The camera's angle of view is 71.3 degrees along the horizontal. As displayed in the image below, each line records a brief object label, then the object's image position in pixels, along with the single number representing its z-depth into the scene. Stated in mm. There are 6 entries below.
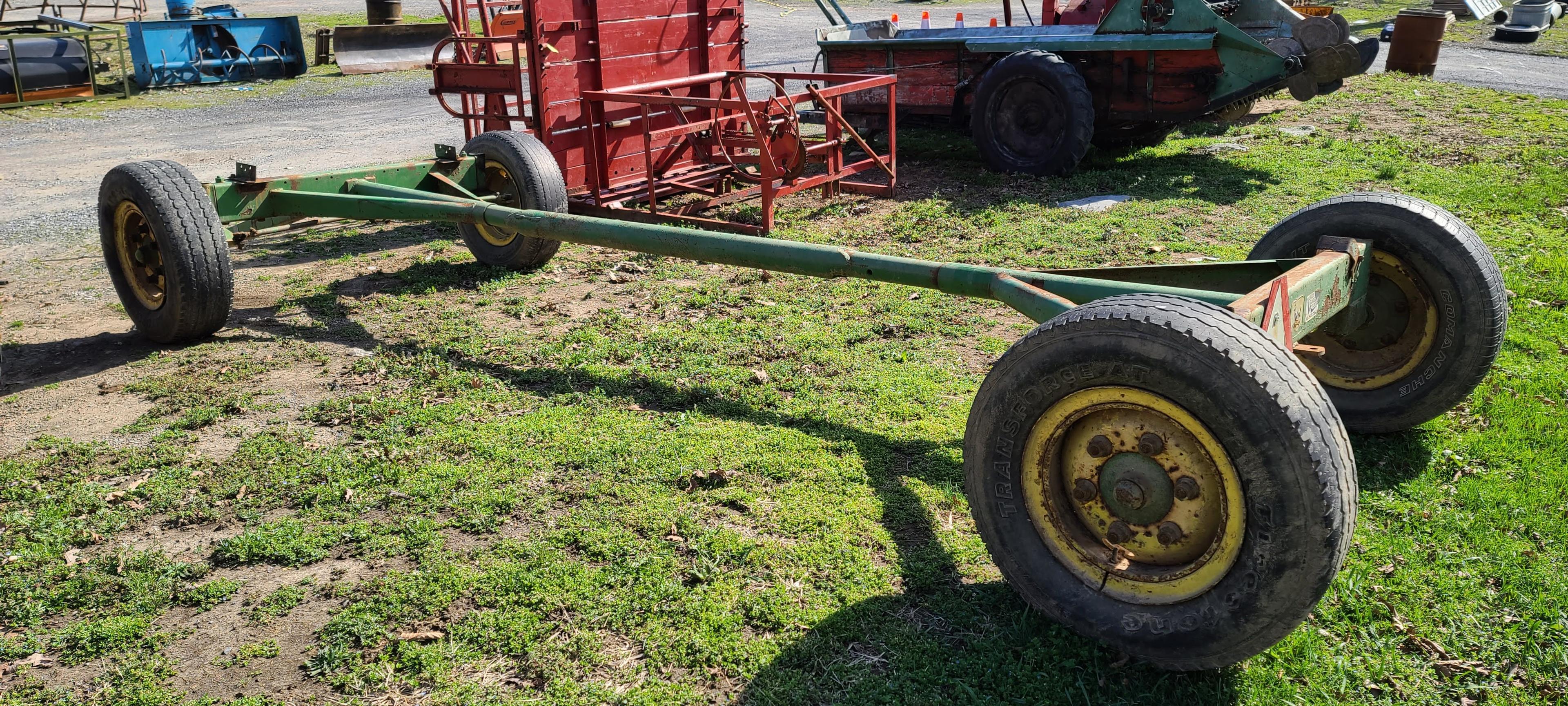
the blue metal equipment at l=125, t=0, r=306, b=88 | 17188
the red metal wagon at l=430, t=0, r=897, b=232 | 8422
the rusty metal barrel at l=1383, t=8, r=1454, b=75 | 15789
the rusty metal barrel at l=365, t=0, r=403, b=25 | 22469
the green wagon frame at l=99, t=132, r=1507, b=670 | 2807
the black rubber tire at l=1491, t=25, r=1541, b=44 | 20047
